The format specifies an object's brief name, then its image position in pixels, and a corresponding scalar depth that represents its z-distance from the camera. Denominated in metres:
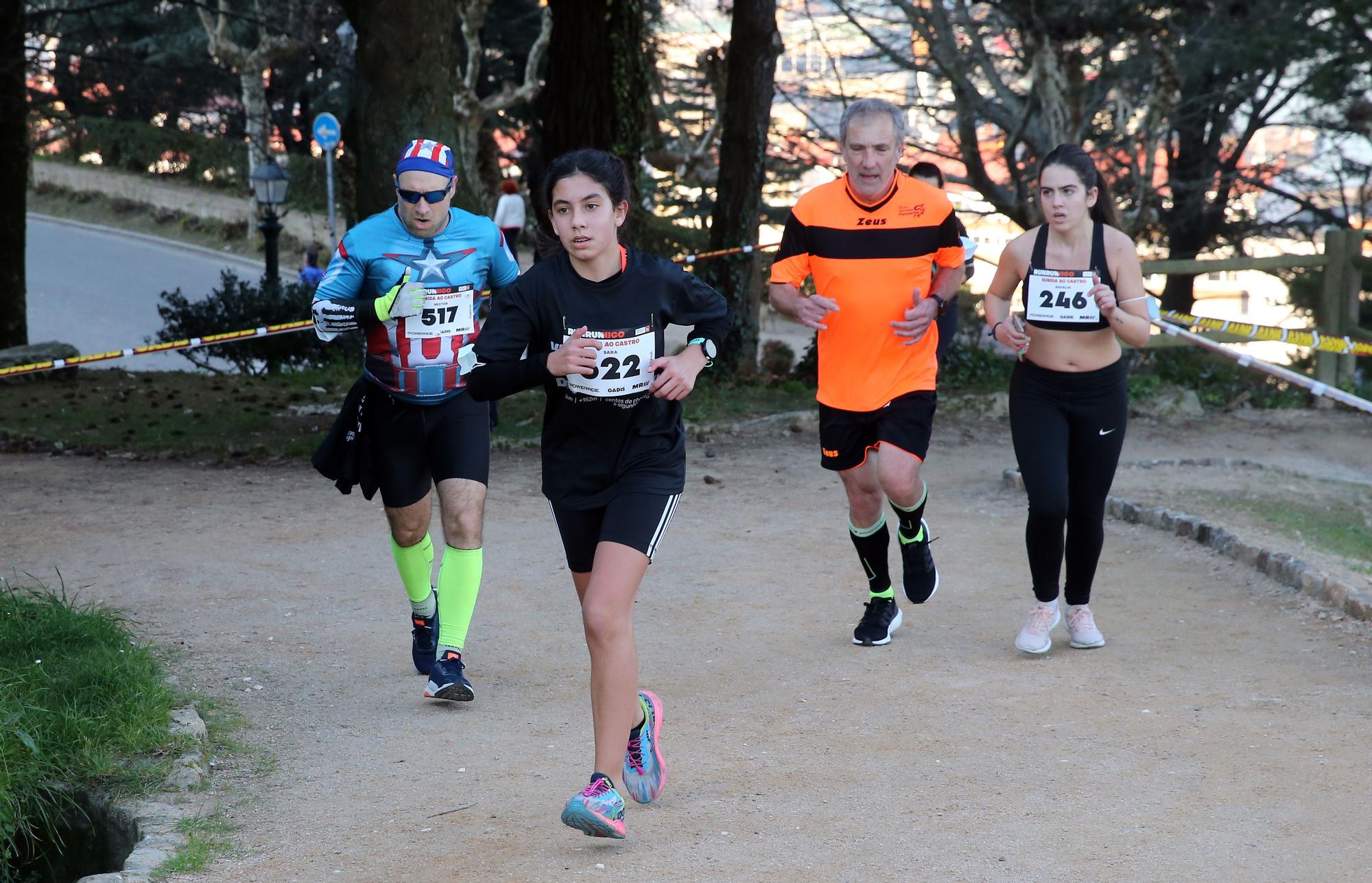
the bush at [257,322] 16.58
